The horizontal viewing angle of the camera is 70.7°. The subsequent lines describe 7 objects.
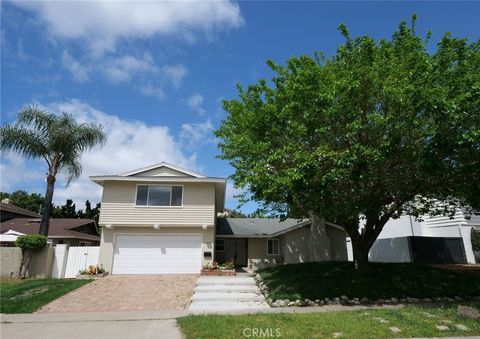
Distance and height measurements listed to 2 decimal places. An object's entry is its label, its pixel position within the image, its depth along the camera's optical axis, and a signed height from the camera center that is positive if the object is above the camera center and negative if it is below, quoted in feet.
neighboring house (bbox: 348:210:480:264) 69.21 +4.30
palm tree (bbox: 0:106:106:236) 64.44 +23.34
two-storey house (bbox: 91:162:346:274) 63.82 +8.21
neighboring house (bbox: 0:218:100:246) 88.89 +9.75
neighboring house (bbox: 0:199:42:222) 108.06 +16.95
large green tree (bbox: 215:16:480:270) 32.48 +13.60
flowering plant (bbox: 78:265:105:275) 59.11 -0.90
